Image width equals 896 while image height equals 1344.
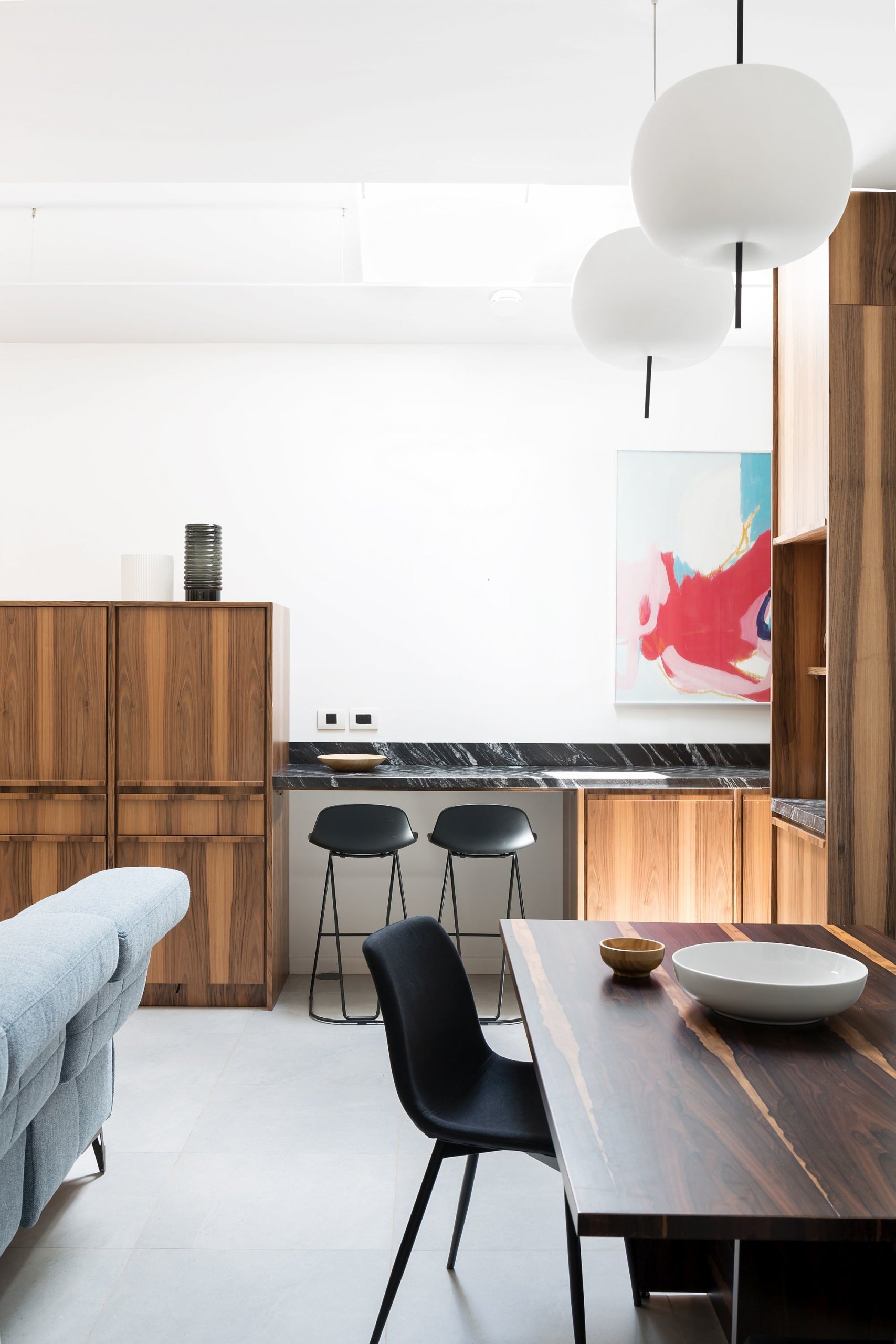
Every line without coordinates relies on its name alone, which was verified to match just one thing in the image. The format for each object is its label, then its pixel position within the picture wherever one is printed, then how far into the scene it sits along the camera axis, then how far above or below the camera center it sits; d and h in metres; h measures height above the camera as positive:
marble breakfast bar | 3.86 -0.74
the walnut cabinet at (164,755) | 3.84 -0.40
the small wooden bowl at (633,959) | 1.77 -0.57
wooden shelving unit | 2.79 +0.34
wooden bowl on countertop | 4.09 -0.45
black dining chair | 1.72 -0.86
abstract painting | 4.43 +0.27
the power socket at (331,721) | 4.41 -0.29
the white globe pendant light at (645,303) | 1.70 +0.67
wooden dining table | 0.98 -0.58
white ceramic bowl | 1.46 -0.54
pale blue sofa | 1.55 -0.64
